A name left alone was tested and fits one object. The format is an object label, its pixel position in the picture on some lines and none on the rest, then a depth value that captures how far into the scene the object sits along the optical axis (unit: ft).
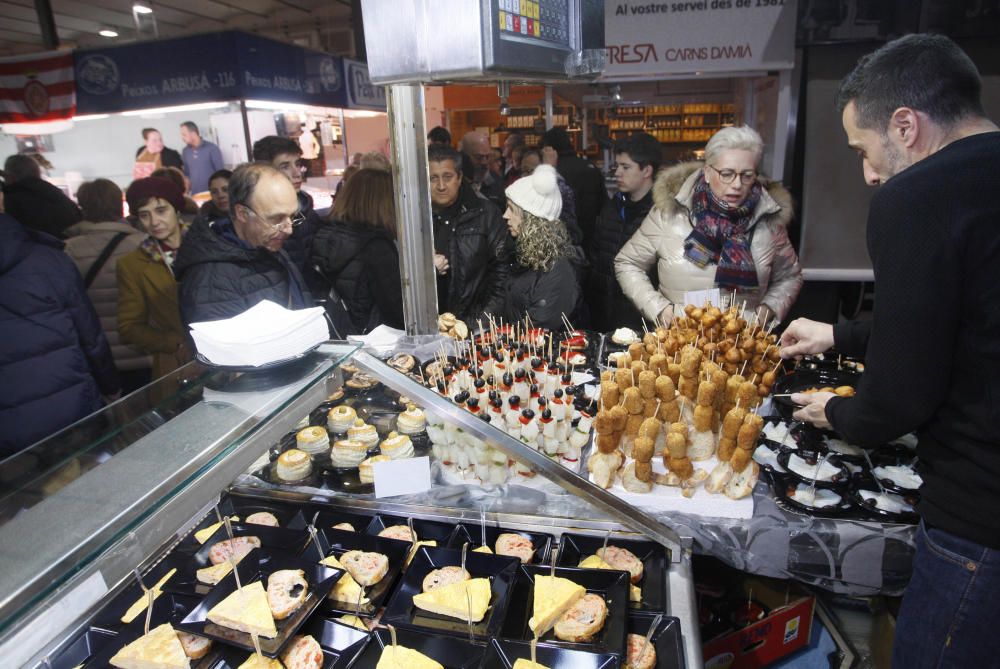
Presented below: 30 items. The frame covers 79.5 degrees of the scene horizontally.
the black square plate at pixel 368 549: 5.64
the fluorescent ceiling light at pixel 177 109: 23.08
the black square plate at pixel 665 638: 4.99
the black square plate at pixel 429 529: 6.57
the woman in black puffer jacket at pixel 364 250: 12.98
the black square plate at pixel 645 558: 5.64
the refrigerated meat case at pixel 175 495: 3.28
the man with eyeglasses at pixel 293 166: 16.02
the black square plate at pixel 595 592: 5.07
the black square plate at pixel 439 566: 5.29
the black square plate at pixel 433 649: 4.98
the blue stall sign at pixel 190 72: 21.79
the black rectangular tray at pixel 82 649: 4.98
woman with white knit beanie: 12.21
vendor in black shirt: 4.90
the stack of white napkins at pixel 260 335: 4.96
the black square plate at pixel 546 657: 4.85
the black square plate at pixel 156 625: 5.00
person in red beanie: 13.65
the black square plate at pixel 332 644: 5.05
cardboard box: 8.43
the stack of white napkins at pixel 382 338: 10.75
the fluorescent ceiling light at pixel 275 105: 23.15
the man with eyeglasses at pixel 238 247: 9.27
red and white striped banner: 24.47
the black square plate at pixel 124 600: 5.40
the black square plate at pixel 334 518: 6.85
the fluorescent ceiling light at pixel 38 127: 25.31
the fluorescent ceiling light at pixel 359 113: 31.76
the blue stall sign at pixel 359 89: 30.17
